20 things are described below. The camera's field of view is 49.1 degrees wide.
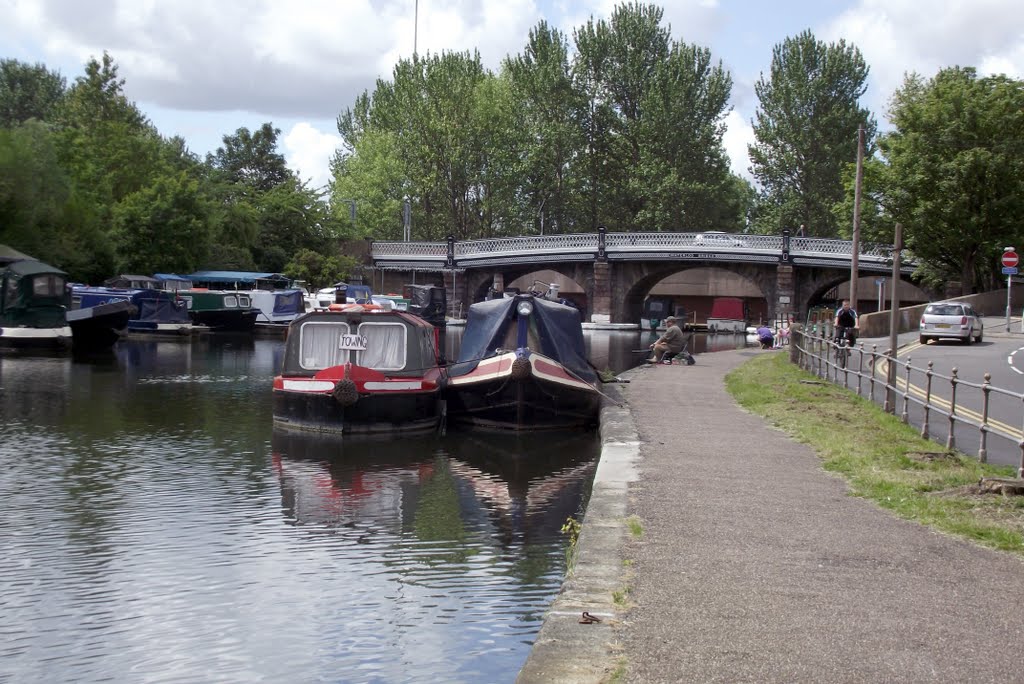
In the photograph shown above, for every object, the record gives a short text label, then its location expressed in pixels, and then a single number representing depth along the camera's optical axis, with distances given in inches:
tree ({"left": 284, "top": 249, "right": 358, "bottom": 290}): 2731.3
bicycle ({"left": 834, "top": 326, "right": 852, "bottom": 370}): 989.7
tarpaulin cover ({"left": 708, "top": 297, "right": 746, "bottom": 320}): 3171.8
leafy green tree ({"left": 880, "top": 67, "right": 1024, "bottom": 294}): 2017.7
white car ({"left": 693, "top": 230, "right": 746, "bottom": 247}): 2736.2
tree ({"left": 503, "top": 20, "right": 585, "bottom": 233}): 3142.2
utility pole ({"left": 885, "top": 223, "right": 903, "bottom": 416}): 738.2
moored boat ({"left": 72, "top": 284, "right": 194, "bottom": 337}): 1908.2
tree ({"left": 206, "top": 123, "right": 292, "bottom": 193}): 3698.3
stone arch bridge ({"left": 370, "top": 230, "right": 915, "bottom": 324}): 2677.2
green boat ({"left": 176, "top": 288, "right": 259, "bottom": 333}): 2085.4
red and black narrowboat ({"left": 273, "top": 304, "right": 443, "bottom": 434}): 797.9
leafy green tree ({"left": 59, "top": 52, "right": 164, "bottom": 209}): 2368.4
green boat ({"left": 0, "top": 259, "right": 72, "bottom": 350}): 1551.4
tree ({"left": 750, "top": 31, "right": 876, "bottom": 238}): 3083.2
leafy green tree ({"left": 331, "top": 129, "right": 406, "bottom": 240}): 3356.3
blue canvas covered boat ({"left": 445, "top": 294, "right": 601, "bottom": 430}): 841.5
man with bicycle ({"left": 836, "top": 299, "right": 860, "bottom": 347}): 1211.2
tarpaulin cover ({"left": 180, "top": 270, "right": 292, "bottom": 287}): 2297.0
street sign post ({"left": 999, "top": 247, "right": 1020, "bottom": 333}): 1772.9
